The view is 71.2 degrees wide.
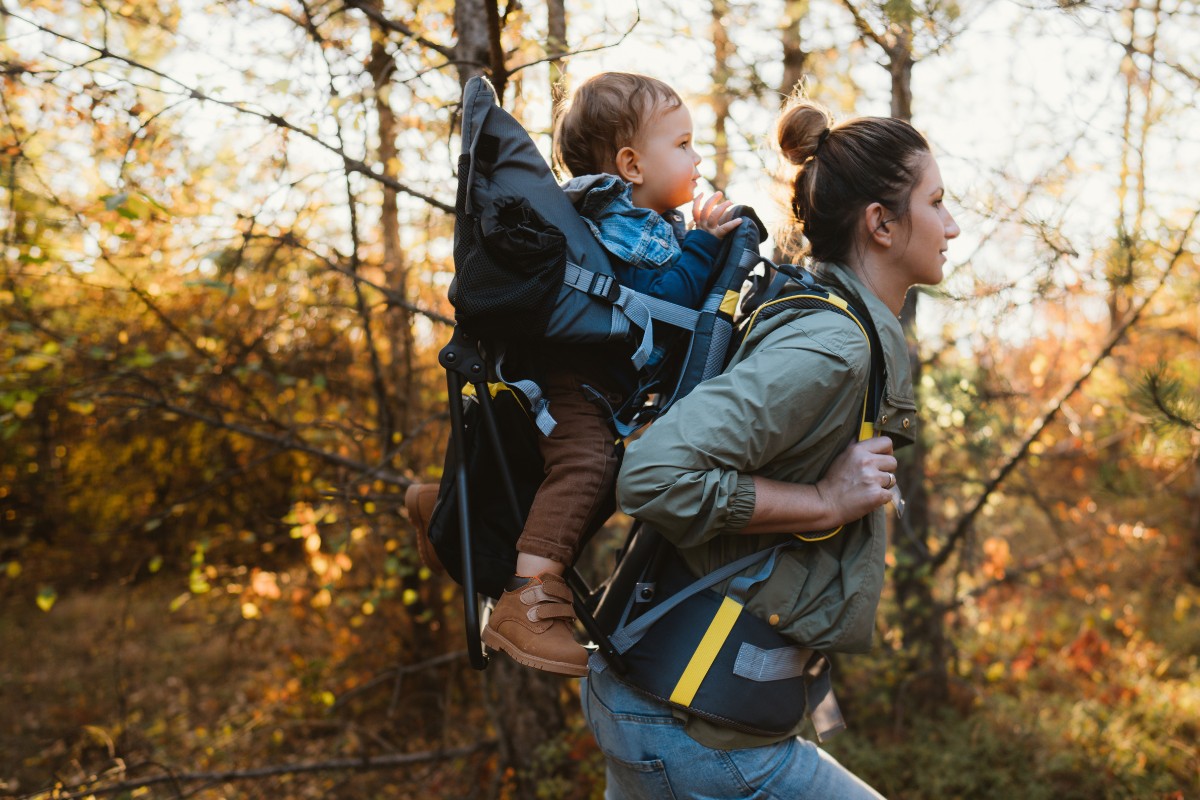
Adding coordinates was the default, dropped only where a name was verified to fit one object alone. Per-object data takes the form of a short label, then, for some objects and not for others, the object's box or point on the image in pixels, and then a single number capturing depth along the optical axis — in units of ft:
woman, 4.52
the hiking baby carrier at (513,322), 5.08
